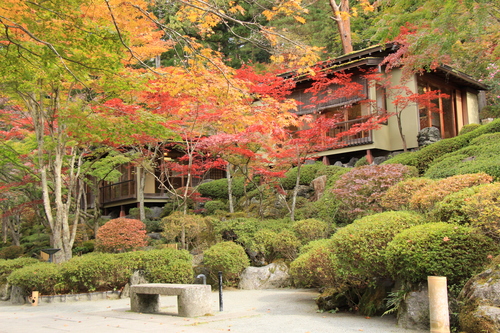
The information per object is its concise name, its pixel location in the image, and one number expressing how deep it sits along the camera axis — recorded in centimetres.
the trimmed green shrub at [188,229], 1388
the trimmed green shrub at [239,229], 1307
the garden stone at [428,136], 1709
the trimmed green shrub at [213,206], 1950
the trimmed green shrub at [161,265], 1093
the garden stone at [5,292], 1214
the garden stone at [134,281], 1103
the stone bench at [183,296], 759
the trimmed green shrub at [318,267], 769
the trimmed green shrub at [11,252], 1903
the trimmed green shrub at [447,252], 590
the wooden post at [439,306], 521
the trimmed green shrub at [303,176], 1783
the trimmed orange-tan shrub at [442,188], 747
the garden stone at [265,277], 1177
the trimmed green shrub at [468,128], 1659
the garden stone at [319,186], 1642
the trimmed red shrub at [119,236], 1317
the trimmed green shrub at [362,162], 1748
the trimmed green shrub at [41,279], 1062
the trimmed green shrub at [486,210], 588
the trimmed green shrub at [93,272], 1062
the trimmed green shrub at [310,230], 1226
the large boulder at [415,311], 598
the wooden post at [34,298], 1046
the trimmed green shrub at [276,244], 1222
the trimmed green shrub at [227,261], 1158
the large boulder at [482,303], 505
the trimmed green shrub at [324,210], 1356
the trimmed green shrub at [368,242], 675
